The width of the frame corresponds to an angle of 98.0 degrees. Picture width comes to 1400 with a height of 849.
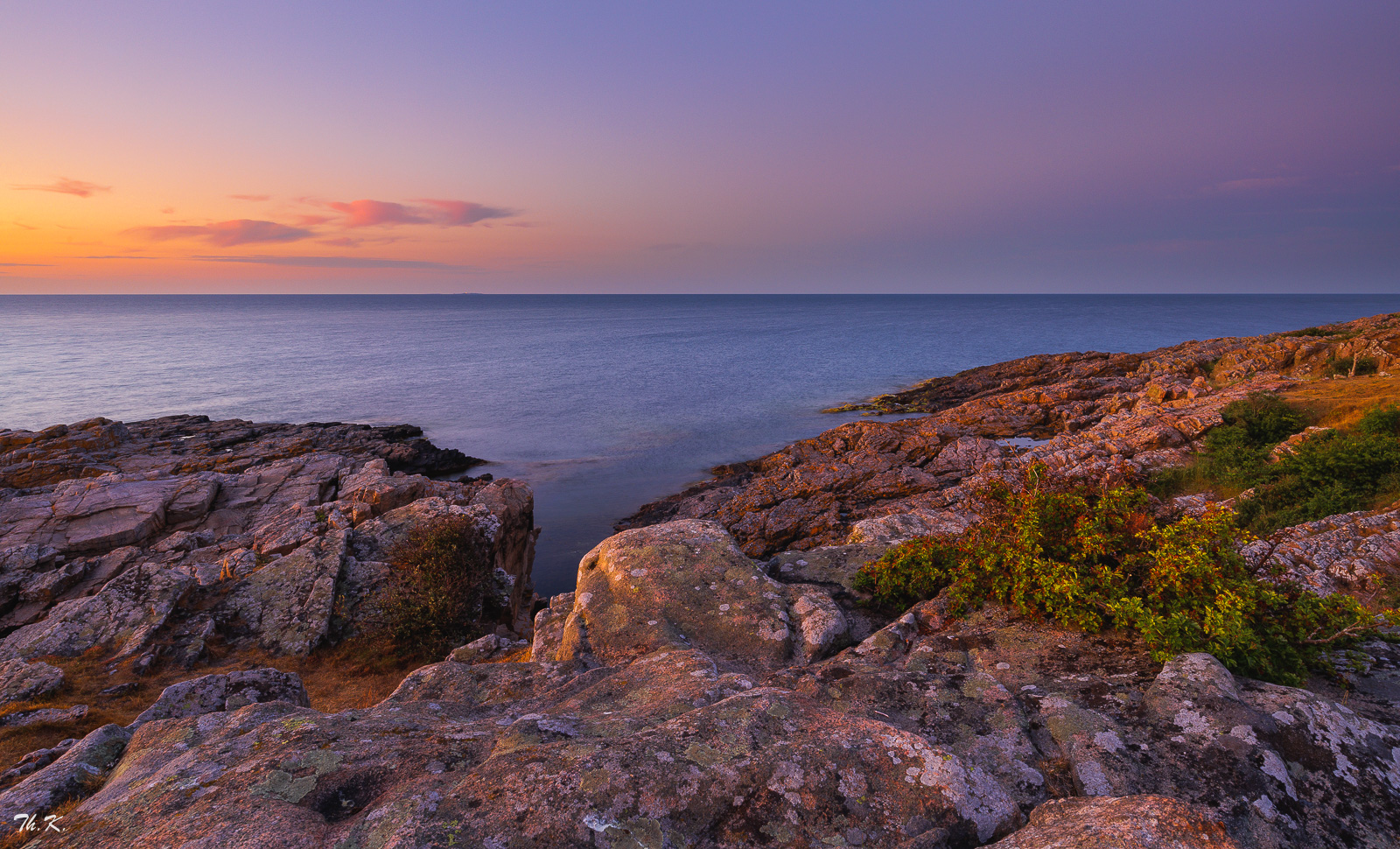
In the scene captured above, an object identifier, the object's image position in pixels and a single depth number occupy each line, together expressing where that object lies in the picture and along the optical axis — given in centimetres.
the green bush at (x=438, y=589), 1302
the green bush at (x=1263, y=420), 1866
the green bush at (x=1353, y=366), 2833
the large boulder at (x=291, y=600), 1253
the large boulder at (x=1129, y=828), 287
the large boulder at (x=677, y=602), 731
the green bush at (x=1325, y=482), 1320
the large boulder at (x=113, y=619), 1135
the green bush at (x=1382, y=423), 1551
